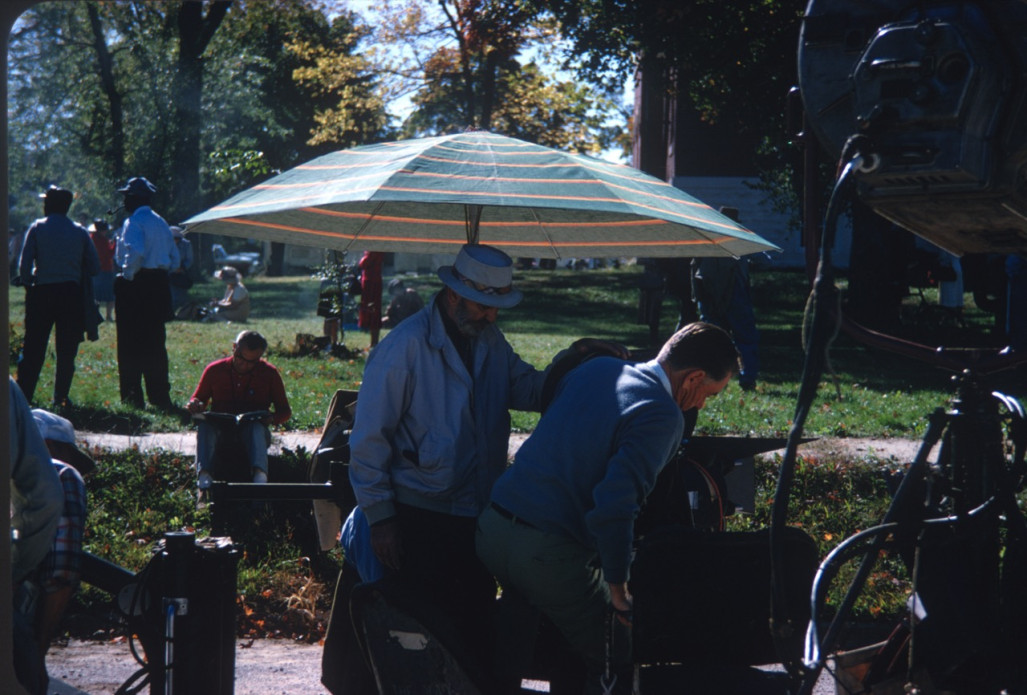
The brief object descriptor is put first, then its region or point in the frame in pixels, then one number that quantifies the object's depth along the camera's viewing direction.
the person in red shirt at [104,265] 21.70
